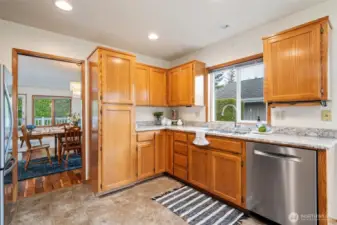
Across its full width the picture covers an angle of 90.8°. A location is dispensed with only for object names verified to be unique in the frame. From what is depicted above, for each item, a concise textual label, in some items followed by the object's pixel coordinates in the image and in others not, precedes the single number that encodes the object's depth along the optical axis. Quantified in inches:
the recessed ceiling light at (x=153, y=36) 108.1
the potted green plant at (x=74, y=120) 186.7
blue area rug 130.5
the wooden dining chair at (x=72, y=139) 159.6
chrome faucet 112.5
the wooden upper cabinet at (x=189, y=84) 125.4
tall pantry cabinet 96.7
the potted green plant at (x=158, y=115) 149.8
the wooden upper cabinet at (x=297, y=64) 68.6
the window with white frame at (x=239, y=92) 104.3
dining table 161.5
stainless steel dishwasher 59.9
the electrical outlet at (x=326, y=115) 74.9
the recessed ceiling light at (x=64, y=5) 74.8
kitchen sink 97.3
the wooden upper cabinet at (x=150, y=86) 133.6
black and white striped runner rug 75.4
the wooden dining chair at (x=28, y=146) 145.0
